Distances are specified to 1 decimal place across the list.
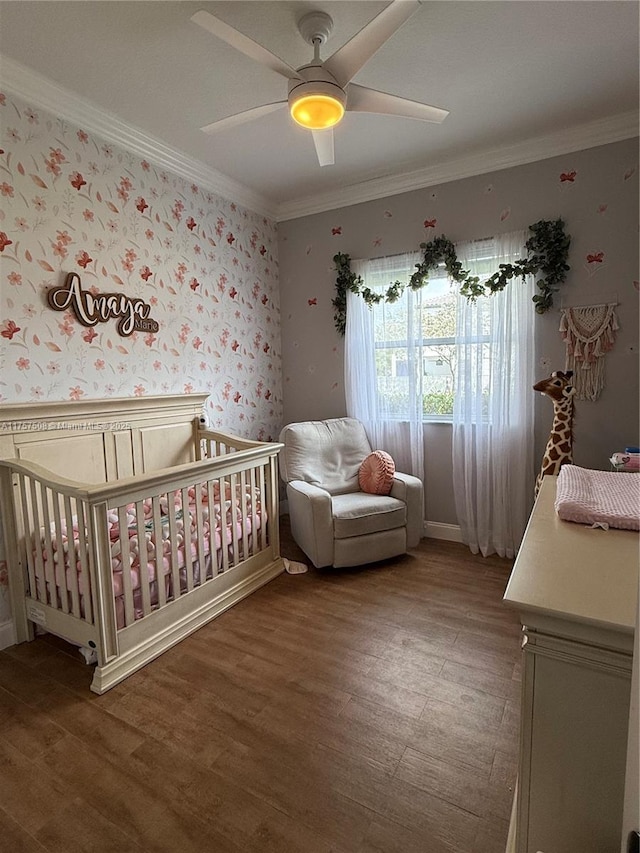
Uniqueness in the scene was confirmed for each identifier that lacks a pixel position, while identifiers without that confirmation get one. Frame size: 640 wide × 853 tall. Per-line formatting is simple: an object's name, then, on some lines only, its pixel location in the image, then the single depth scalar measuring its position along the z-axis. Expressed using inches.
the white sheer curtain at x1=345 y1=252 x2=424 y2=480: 129.0
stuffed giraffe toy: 100.0
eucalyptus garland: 108.8
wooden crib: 72.4
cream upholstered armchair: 108.6
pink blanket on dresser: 43.2
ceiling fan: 56.6
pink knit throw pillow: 119.8
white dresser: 30.1
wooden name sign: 90.3
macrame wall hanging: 106.1
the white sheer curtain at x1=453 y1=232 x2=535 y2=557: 114.5
